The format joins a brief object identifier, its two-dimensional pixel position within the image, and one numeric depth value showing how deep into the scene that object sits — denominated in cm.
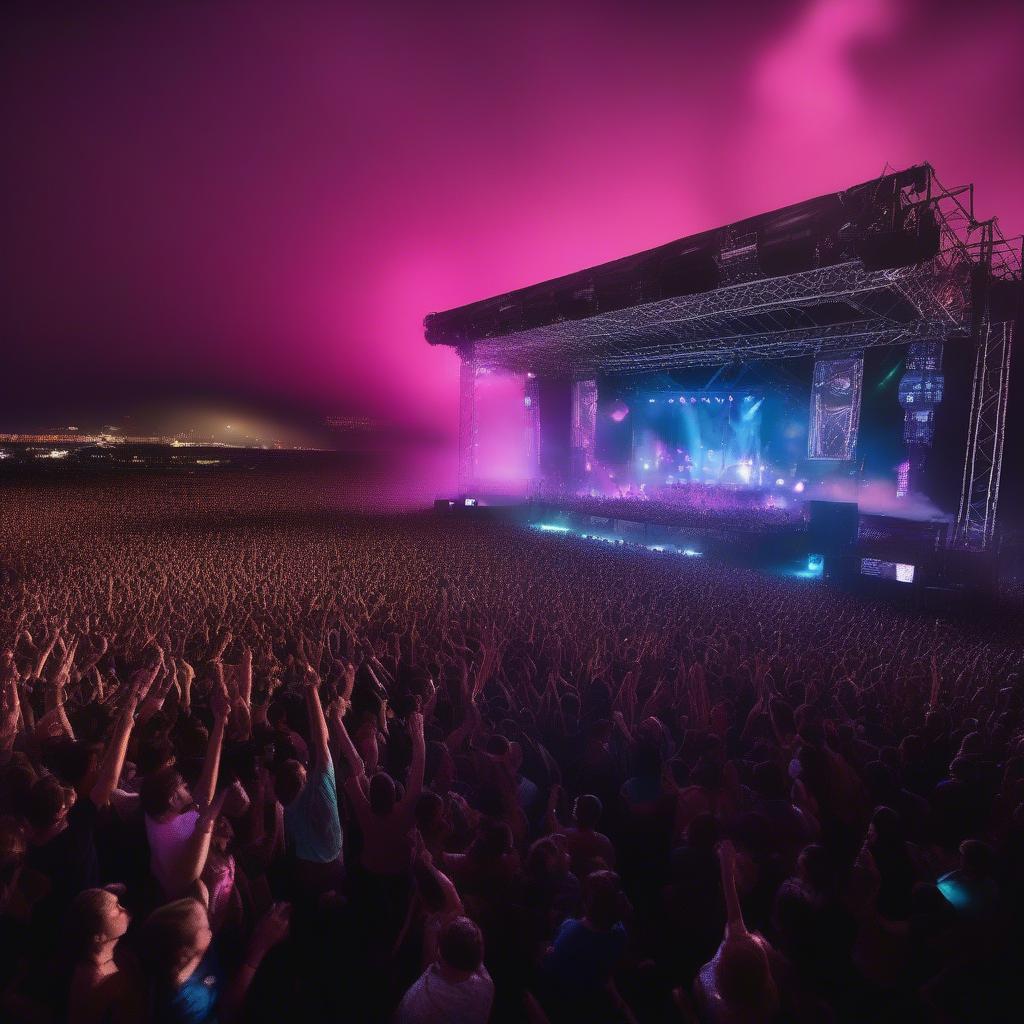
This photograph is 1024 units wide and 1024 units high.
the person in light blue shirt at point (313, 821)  252
